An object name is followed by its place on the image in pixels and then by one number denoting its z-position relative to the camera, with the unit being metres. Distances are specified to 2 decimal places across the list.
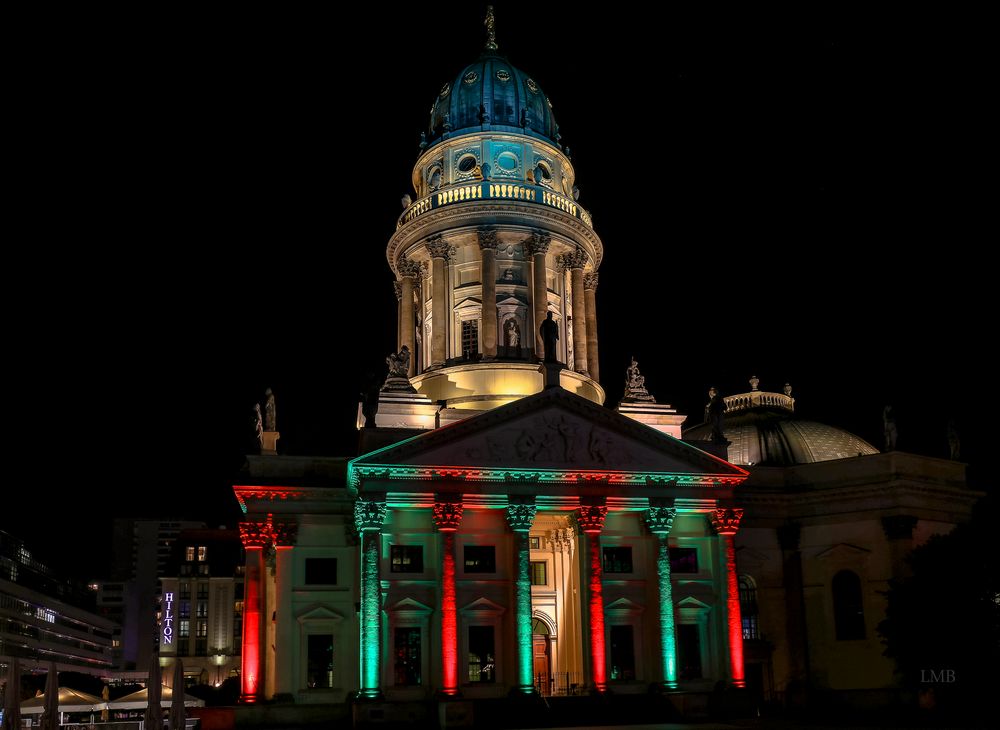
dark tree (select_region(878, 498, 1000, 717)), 46.25
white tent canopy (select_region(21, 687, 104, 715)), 42.59
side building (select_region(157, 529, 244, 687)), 124.31
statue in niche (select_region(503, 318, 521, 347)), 59.97
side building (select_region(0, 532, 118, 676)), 112.69
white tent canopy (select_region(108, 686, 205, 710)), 44.09
